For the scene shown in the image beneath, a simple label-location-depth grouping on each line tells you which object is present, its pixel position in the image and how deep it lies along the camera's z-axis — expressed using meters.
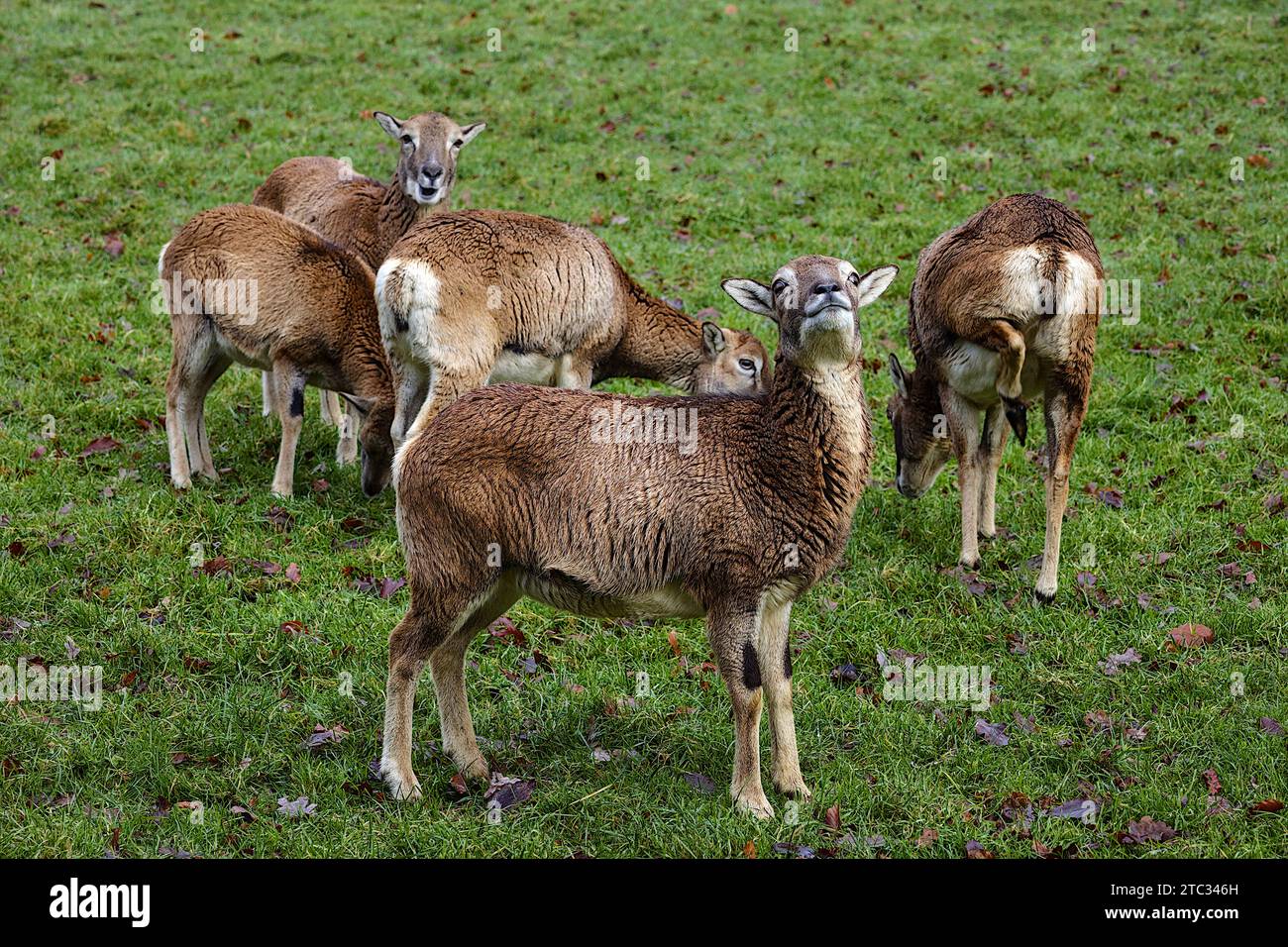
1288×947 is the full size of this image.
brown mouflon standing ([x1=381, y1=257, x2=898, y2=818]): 5.37
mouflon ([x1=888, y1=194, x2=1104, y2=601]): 7.36
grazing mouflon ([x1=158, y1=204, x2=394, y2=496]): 8.70
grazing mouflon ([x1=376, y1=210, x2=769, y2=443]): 8.01
